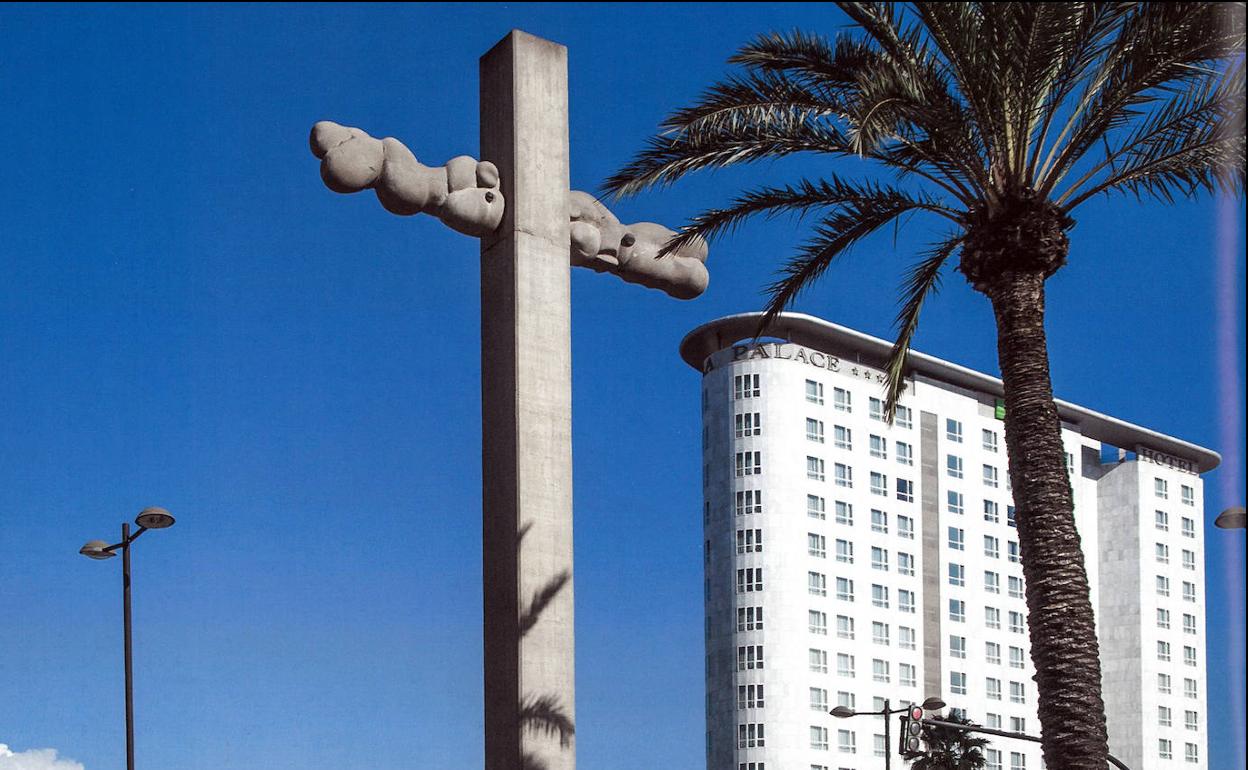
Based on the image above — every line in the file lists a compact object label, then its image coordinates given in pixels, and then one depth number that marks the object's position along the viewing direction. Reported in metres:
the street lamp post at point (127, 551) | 21.83
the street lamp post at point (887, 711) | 33.19
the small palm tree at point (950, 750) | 55.31
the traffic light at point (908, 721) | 27.92
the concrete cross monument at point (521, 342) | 12.70
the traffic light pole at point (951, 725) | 26.69
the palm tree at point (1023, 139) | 15.00
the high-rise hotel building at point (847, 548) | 100.38
